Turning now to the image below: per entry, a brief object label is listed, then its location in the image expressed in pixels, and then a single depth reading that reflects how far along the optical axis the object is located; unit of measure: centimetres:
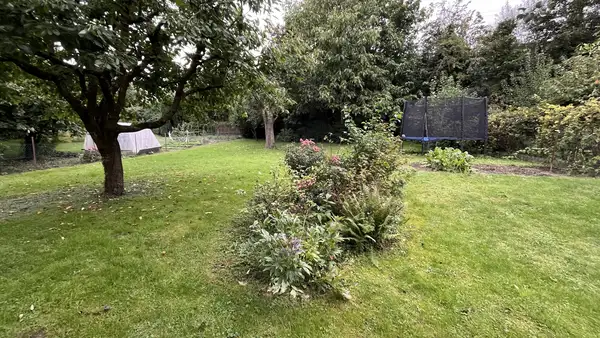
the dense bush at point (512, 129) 806
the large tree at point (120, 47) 223
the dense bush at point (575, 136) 564
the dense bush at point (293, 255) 208
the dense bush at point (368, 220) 282
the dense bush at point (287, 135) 1619
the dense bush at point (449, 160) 614
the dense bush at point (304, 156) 493
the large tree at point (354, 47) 1141
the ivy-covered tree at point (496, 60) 1172
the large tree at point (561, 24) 1172
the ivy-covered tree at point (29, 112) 455
